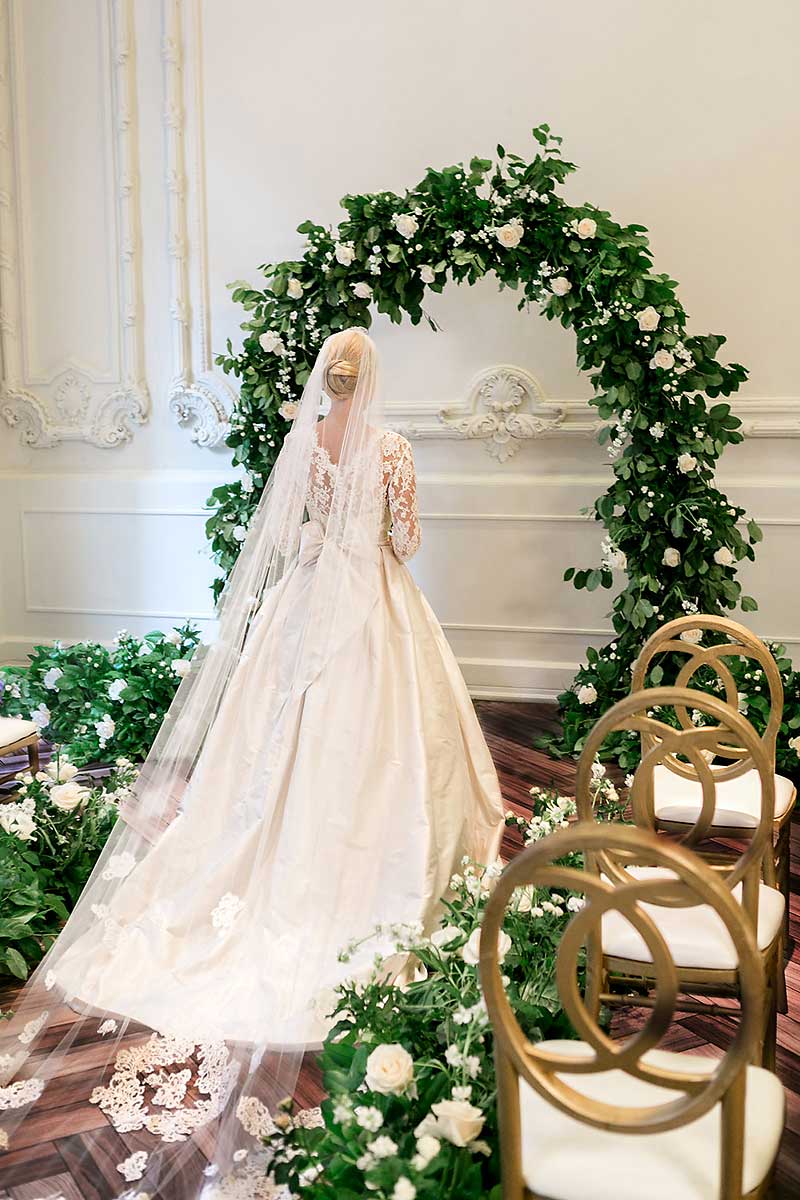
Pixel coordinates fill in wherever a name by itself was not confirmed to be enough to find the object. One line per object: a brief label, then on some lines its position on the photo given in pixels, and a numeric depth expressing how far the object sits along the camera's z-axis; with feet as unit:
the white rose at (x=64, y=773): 11.50
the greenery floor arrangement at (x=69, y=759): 10.06
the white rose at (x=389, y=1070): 5.56
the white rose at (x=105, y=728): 15.16
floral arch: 14.65
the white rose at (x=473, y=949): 6.69
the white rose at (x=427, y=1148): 5.23
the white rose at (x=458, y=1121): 5.35
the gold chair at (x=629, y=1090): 3.92
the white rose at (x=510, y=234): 14.65
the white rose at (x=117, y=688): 15.74
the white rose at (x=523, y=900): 8.60
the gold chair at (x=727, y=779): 8.25
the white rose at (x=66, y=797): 10.78
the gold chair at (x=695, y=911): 5.99
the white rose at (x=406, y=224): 14.76
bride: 8.29
